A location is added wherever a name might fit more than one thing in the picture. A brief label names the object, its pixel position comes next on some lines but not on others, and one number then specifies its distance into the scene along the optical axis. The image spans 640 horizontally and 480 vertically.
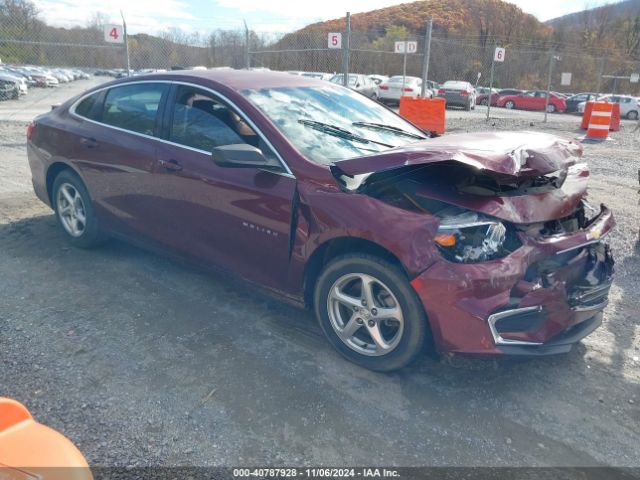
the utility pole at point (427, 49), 12.94
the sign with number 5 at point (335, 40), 13.07
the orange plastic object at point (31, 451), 1.46
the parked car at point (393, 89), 23.70
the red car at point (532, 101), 31.06
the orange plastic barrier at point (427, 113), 14.30
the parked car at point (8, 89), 21.23
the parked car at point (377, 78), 25.77
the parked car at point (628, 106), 27.84
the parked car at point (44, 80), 34.50
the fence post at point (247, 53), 13.34
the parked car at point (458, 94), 26.67
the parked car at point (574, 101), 30.53
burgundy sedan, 2.82
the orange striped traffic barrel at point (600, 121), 14.80
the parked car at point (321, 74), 21.48
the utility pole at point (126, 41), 10.77
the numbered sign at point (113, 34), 11.10
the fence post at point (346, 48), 11.50
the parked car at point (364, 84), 23.28
